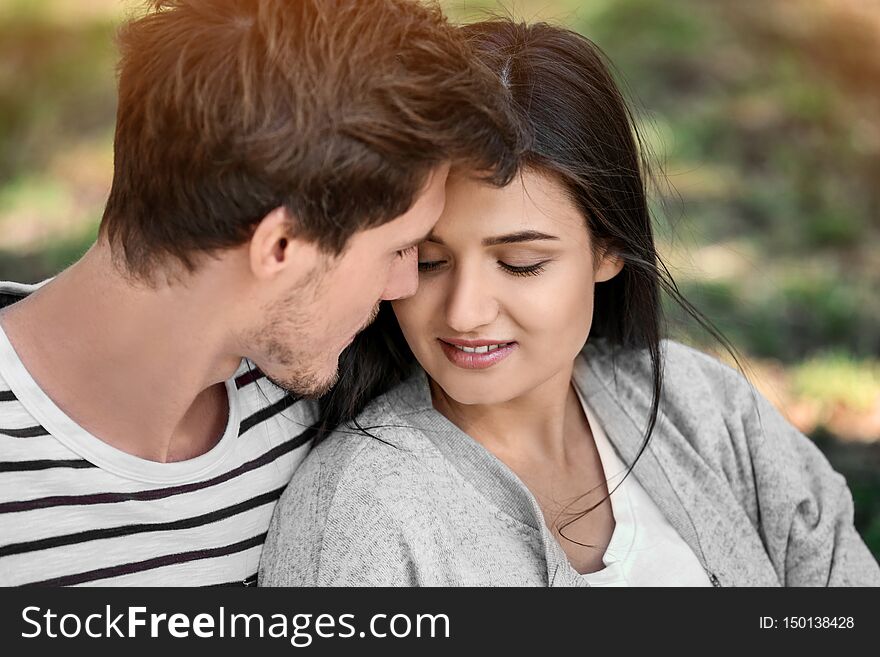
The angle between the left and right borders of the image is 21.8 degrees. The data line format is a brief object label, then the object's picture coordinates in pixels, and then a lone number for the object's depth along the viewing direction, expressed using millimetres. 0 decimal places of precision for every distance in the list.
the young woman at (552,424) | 1423
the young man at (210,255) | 1347
